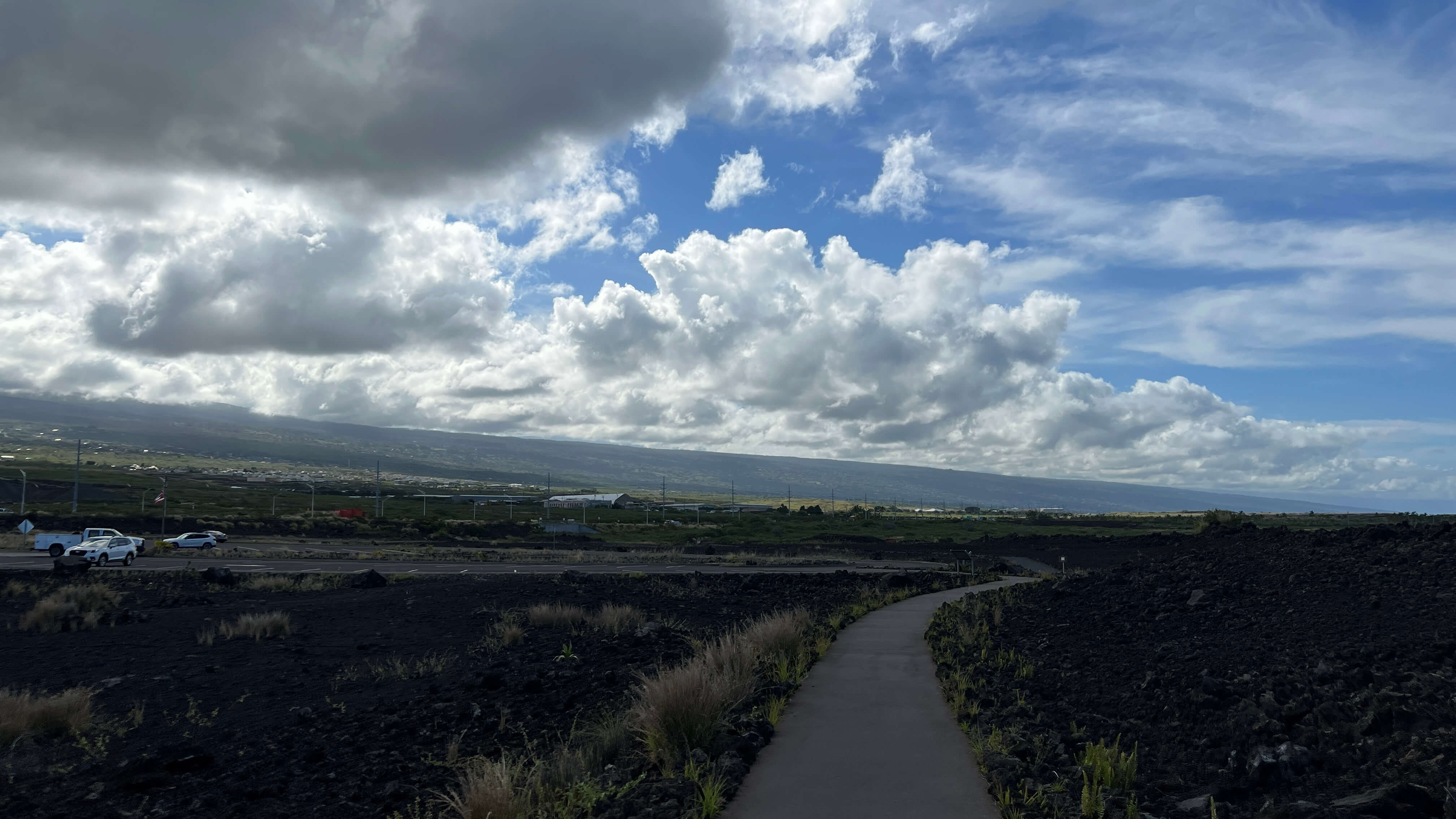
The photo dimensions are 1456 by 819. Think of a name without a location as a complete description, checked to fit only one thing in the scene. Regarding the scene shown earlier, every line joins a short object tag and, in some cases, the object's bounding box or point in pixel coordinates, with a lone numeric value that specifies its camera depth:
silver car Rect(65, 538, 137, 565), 44.09
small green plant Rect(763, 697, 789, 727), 11.56
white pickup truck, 47.41
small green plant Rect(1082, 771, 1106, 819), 7.91
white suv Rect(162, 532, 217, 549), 56.19
